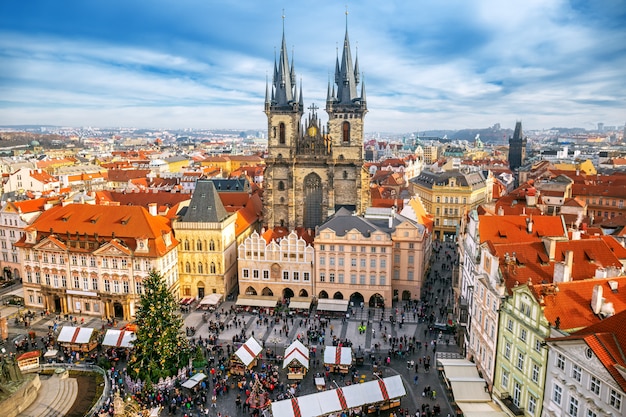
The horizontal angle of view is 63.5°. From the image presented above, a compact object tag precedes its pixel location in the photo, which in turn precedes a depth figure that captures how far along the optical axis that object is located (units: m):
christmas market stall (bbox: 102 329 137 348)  52.31
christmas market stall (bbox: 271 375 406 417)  39.25
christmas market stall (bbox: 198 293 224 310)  66.44
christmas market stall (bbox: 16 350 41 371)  47.41
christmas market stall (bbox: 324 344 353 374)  48.34
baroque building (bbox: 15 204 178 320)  63.38
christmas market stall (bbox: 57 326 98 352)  52.72
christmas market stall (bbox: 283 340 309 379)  47.59
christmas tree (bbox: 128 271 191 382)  45.47
